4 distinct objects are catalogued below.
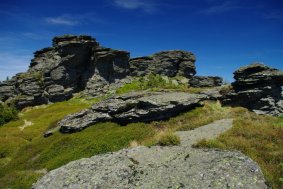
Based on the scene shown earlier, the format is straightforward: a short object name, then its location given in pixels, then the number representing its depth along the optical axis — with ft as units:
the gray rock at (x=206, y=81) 218.06
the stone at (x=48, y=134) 89.60
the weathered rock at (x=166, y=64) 249.01
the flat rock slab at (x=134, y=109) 78.52
